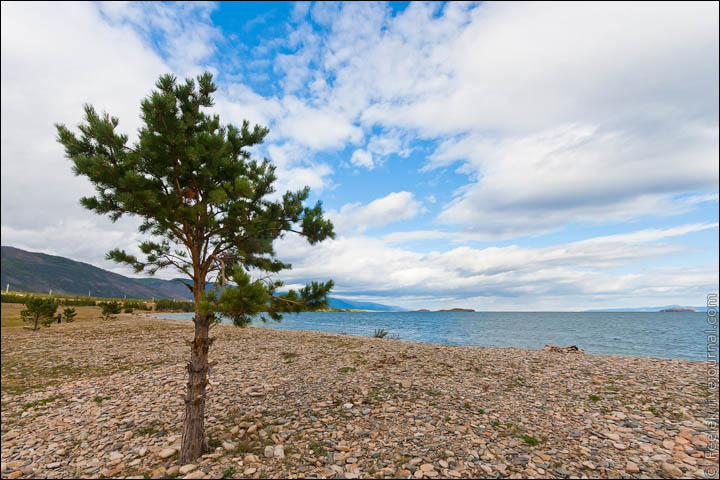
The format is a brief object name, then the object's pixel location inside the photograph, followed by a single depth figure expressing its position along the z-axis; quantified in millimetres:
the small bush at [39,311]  25234
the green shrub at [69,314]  33450
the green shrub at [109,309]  40125
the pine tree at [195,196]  5879
